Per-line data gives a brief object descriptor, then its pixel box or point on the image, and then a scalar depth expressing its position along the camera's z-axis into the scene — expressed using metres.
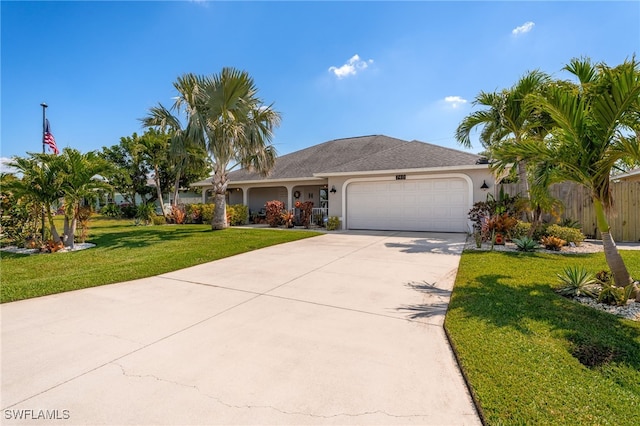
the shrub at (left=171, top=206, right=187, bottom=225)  17.83
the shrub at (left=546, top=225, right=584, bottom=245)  8.31
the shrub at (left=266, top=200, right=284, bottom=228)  15.55
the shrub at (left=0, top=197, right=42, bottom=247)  9.02
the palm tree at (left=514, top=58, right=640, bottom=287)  3.71
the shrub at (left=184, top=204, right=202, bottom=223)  17.86
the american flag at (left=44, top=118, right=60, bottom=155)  14.95
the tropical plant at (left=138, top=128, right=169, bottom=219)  21.58
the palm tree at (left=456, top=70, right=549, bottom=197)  8.68
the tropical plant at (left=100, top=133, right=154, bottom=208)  22.83
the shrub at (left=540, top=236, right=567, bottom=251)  7.83
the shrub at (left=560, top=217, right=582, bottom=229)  9.61
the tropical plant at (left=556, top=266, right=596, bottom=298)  4.30
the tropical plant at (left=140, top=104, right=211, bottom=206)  12.03
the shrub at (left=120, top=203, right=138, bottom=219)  23.22
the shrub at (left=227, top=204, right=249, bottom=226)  16.59
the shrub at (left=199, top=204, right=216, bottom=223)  17.47
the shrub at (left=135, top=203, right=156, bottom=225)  17.53
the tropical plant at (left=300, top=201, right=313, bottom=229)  15.16
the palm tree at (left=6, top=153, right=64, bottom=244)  8.09
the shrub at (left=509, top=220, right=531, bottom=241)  9.12
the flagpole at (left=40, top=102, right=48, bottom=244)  15.33
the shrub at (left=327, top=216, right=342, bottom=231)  13.87
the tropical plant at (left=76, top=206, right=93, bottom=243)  9.00
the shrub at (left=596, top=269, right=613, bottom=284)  4.39
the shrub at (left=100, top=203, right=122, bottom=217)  20.70
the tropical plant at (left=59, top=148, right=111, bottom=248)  8.37
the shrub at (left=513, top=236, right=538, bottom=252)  7.75
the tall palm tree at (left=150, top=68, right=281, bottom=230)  11.78
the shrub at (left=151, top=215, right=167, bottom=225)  17.31
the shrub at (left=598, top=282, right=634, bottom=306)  3.87
